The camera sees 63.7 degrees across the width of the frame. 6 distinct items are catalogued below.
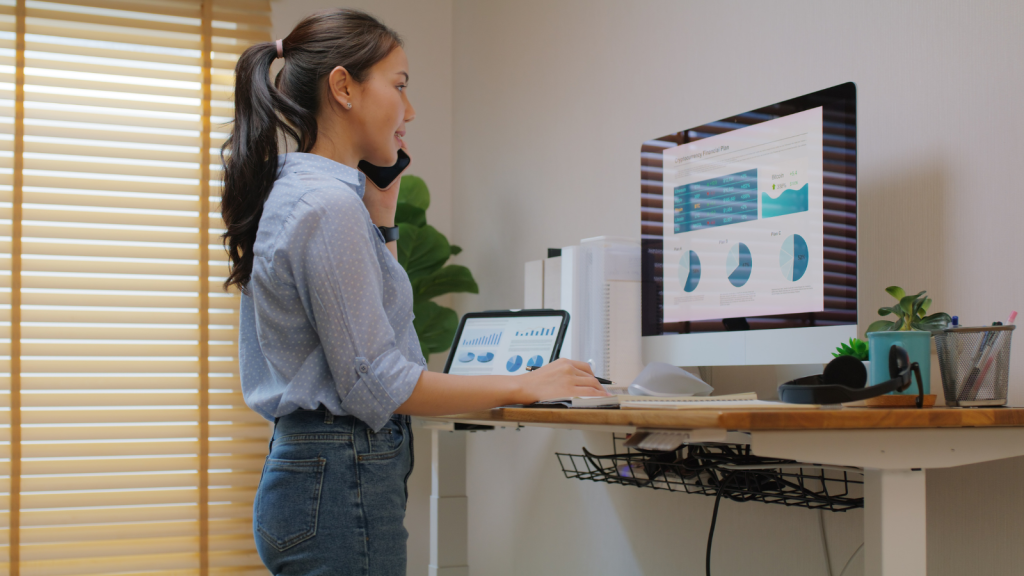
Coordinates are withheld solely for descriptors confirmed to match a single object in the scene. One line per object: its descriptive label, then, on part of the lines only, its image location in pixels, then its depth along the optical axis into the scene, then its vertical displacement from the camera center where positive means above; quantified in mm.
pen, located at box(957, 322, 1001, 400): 1021 -88
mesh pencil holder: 1019 -88
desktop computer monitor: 1234 +98
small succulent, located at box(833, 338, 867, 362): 1124 -76
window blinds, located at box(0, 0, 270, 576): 2760 -16
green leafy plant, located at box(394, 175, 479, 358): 2730 +82
